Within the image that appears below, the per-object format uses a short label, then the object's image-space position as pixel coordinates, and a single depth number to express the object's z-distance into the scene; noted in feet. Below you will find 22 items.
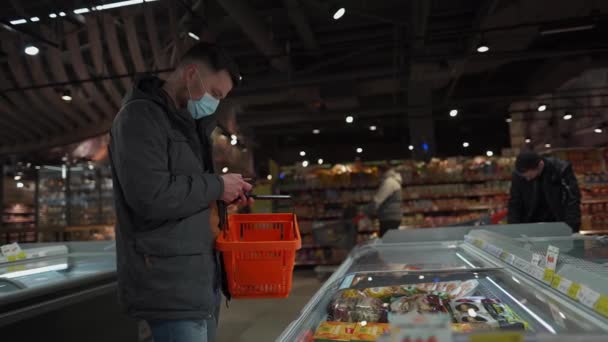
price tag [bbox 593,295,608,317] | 3.71
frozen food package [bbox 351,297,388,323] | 4.72
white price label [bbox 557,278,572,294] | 4.54
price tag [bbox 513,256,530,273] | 5.91
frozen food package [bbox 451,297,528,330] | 4.23
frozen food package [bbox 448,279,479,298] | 5.50
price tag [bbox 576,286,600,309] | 3.97
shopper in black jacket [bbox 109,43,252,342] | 4.76
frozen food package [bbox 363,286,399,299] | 5.60
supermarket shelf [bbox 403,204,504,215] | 30.63
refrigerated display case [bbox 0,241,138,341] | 7.32
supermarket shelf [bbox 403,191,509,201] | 30.81
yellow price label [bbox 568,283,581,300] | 4.33
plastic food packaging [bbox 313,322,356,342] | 4.16
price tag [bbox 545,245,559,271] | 5.11
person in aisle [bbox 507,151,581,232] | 12.75
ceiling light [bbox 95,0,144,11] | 17.51
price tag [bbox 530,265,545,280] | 5.25
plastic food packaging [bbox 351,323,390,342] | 4.09
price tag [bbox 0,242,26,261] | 9.63
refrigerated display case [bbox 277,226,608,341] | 4.14
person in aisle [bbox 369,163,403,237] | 26.27
